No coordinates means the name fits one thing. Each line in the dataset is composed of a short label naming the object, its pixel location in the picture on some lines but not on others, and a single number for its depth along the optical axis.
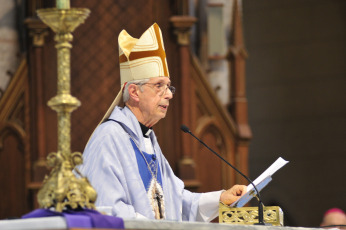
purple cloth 7.04
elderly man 9.62
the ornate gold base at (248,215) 9.57
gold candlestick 7.39
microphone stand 9.32
